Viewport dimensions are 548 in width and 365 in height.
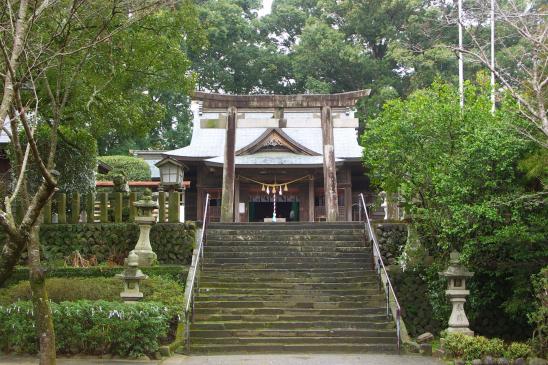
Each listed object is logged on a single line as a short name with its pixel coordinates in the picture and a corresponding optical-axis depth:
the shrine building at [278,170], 28.12
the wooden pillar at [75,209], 18.62
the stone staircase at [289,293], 14.06
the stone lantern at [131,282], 13.73
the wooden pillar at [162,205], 18.78
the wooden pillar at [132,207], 18.70
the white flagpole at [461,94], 12.27
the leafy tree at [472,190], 13.08
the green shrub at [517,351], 11.44
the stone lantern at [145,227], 16.81
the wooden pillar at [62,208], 18.69
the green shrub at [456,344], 11.90
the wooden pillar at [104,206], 18.55
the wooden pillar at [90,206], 18.67
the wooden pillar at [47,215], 18.56
